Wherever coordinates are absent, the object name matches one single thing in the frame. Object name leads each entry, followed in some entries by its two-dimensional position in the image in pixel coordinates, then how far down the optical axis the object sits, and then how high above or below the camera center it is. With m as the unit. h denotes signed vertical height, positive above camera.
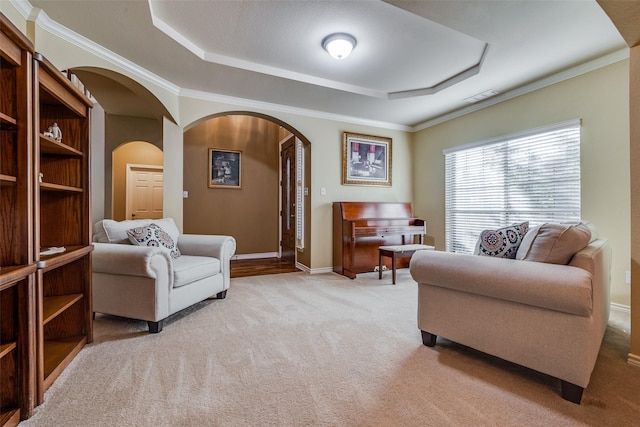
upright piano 4.02 -0.27
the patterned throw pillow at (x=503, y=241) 1.75 -0.18
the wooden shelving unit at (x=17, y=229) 1.30 -0.07
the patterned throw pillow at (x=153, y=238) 2.52 -0.22
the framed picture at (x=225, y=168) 5.37 +0.84
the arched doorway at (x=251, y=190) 5.15 +0.43
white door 5.64 +0.43
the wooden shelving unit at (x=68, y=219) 1.93 -0.04
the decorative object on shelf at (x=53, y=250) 1.67 -0.22
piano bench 3.60 -0.49
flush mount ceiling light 2.45 +1.44
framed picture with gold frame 4.52 +0.84
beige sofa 1.37 -0.51
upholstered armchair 2.17 -0.52
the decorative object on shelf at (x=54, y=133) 1.76 +0.49
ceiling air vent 3.57 +1.47
